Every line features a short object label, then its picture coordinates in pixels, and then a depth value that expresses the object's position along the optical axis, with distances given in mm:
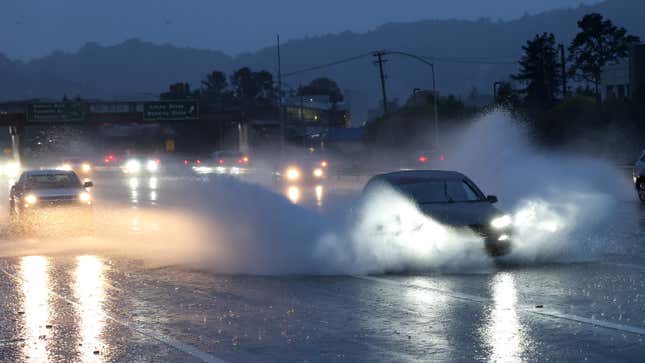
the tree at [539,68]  98006
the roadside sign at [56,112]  87438
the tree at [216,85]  190000
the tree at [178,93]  162500
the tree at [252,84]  193625
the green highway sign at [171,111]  88750
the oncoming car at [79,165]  65000
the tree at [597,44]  103188
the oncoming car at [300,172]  46844
